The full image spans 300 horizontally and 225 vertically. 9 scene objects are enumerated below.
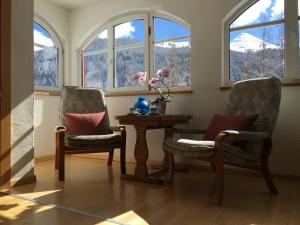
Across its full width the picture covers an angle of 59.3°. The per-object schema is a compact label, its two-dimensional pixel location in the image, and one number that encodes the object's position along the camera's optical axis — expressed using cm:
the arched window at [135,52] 340
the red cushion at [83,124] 294
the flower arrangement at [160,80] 298
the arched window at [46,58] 384
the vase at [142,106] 281
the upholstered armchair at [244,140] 197
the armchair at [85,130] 262
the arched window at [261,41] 272
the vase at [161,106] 293
